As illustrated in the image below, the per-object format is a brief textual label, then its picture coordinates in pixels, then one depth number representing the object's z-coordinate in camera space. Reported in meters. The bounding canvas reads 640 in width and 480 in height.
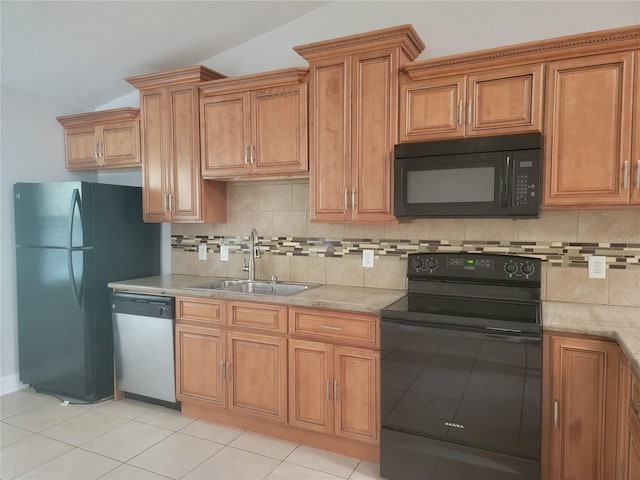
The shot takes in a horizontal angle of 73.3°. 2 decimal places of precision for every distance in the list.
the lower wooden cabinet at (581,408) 1.81
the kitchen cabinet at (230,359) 2.58
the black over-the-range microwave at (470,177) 2.12
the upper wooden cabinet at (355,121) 2.45
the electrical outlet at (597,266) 2.29
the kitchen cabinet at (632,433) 1.50
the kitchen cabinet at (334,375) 2.31
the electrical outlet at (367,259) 2.88
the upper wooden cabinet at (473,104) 2.14
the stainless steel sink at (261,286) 3.05
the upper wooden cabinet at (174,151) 3.07
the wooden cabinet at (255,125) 2.72
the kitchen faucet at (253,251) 3.16
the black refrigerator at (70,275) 3.10
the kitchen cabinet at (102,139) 3.37
